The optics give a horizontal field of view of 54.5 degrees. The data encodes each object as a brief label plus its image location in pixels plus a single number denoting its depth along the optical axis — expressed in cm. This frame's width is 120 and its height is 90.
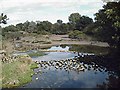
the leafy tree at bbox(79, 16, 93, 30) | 5450
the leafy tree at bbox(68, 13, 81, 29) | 6501
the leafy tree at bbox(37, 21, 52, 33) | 5783
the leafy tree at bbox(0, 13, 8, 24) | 3504
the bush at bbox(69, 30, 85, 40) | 4514
